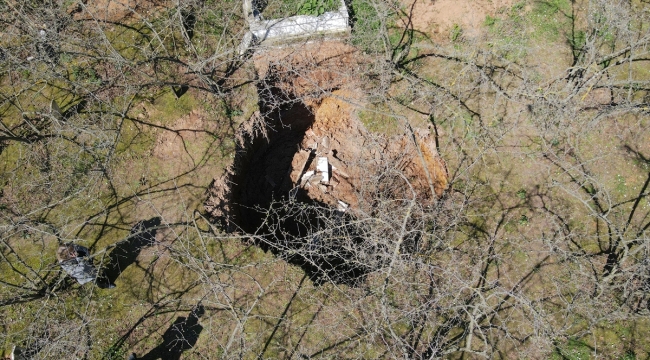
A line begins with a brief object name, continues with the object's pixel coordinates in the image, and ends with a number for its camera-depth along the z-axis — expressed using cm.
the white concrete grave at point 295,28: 895
